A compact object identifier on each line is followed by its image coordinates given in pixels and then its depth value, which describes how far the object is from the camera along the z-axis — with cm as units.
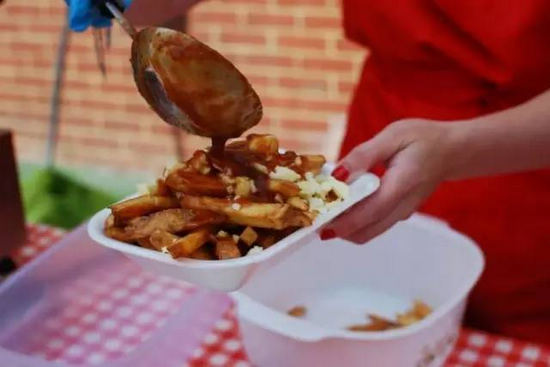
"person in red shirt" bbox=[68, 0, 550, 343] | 112
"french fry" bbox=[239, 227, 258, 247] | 84
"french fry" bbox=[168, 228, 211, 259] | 81
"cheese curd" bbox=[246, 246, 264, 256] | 82
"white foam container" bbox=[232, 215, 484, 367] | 95
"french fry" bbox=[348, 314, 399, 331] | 106
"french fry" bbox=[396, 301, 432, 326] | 108
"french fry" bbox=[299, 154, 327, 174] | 92
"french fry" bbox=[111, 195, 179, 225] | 86
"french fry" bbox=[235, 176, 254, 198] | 86
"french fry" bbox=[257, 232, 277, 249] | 84
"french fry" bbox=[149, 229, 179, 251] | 82
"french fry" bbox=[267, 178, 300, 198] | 86
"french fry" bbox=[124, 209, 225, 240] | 84
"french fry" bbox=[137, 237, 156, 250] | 84
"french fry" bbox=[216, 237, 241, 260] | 82
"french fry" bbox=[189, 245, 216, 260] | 83
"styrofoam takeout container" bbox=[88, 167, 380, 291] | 81
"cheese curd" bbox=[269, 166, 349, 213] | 88
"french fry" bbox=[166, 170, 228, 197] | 86
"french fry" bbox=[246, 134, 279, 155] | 90
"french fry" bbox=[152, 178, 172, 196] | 88
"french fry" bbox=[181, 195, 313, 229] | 83
